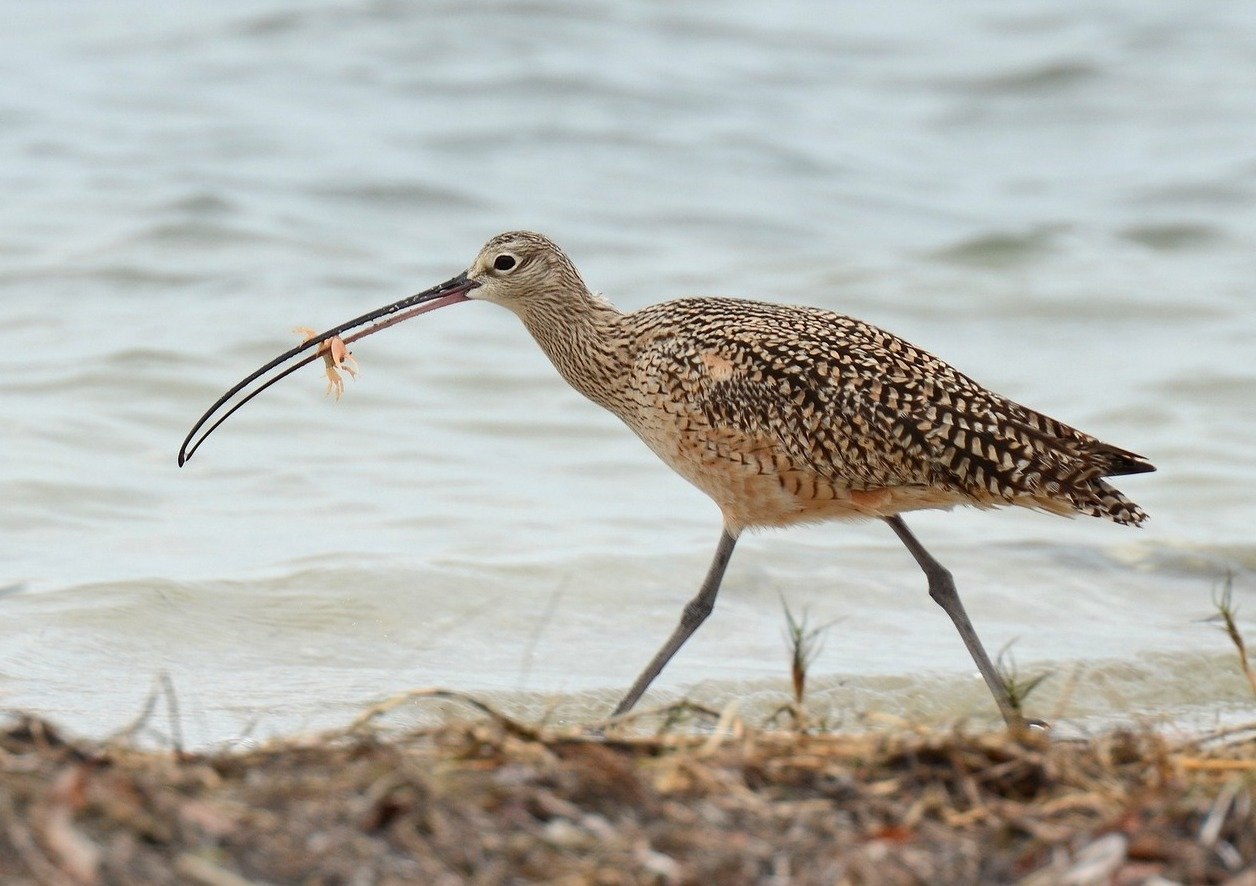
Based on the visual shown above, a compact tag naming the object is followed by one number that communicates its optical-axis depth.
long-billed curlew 10.97
